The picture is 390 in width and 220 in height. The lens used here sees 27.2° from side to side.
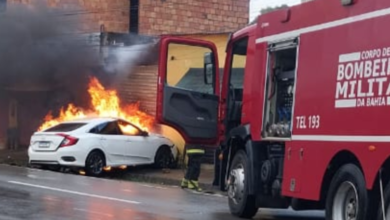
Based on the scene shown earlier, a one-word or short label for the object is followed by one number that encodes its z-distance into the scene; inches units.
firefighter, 636.7
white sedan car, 761.6
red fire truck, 320.5
